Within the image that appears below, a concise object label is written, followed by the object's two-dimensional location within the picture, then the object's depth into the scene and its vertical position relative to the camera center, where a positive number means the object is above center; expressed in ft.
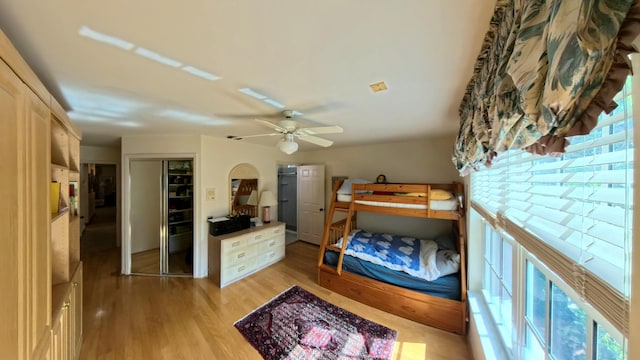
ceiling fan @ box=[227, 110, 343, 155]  6.30 +1.42
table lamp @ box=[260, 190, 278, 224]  12.81 -1.49
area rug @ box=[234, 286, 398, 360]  6.28 -5.01
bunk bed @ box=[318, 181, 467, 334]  7.35 -3.73
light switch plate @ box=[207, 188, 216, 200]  10.91 -0.80
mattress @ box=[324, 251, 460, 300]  7.41 -3.74
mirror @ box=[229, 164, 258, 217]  12.14 -0.68
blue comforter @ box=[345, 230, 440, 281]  7.89 -3.12
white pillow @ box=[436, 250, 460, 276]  7.69 -3.11
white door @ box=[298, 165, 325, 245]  15.43 -1.83
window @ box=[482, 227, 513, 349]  5.03 -2.76
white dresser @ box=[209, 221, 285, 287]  9.92 -3.74
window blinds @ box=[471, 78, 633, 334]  1.52 -0.33
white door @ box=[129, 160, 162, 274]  12.70 -1.87
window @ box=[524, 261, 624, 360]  2.26 -1.93
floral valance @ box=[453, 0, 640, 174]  1.07 +0.68
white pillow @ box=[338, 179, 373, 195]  10.82 -0.46
